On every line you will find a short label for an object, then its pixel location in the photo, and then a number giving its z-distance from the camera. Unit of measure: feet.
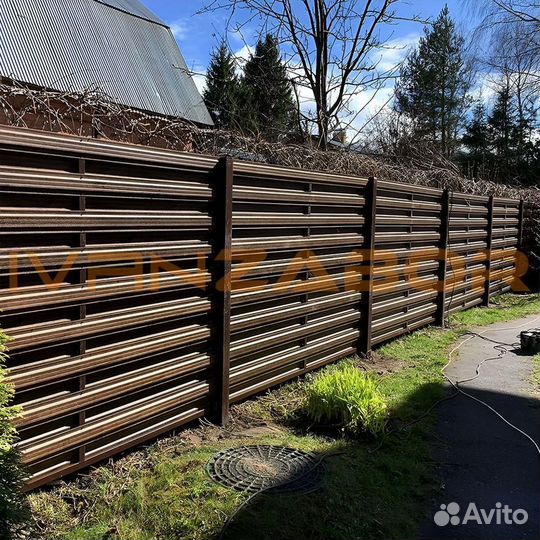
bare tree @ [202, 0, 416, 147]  25.72
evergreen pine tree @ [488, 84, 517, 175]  84.07
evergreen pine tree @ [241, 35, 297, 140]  26.77
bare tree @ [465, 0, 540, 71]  42.32
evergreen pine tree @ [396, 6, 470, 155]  85.66
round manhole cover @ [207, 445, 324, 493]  9.67
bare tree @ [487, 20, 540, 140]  43.32
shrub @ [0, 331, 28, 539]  6.42
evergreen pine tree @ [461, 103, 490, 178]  85.35
